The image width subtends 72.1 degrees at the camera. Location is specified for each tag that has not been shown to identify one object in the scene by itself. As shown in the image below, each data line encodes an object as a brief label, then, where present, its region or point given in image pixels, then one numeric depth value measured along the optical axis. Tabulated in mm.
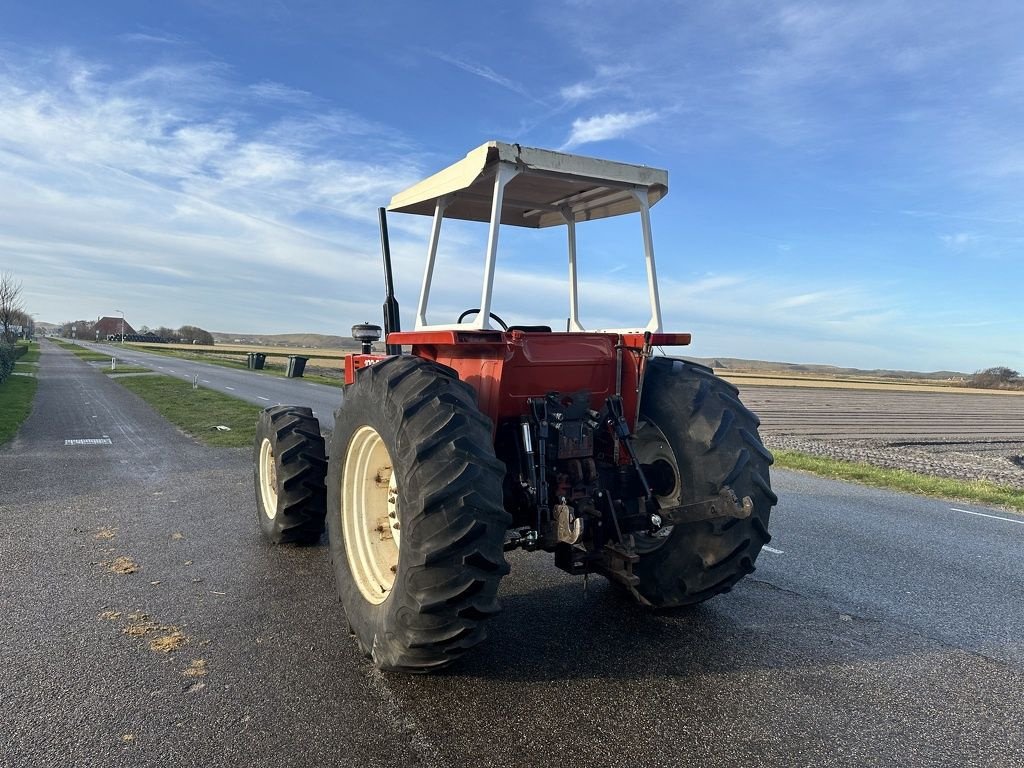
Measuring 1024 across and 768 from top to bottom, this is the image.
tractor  3055
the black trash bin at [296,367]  31484
